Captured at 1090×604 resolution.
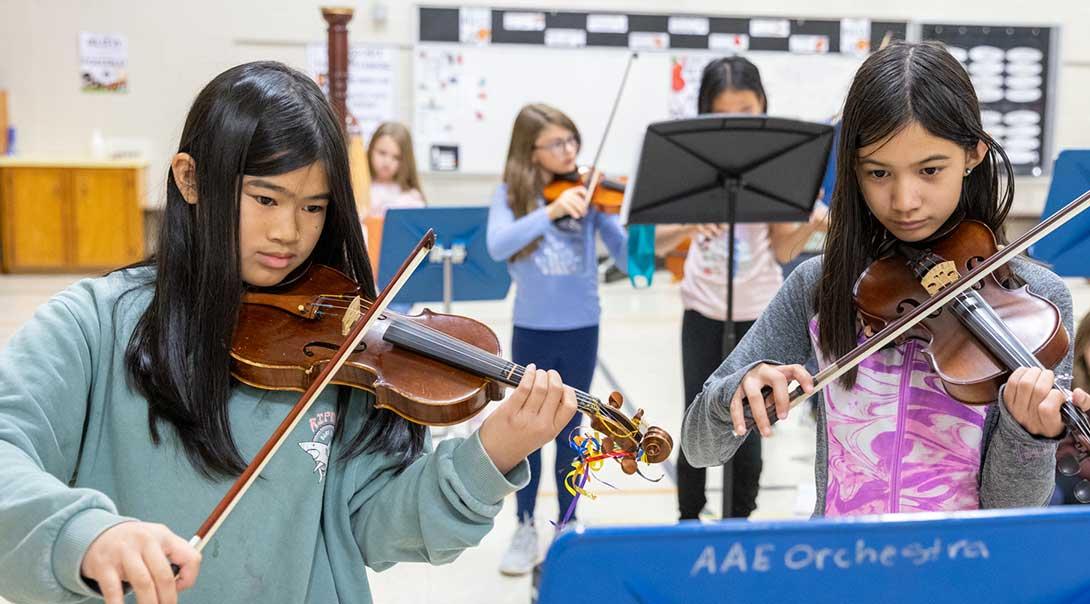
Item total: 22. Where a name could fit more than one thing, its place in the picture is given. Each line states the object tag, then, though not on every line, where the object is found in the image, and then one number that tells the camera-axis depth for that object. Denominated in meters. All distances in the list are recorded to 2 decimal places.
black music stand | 2.71
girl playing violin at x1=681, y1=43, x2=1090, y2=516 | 1.36
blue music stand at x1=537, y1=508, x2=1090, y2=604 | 0.76
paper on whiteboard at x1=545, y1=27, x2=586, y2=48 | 8.19
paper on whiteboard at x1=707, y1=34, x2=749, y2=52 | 8.36
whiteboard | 8.12
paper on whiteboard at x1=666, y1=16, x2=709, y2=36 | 8.32
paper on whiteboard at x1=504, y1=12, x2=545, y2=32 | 8.08
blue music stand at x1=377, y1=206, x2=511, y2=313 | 3.51
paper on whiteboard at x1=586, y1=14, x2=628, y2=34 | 8.24
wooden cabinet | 7.84
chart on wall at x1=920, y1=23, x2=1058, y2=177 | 8.48
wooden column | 4.27
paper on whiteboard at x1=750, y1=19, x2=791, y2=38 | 8.37
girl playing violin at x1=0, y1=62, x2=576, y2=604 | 1.22
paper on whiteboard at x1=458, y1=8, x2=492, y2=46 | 8.03
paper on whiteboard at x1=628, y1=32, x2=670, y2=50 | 8.30
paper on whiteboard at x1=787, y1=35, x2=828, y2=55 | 8.38
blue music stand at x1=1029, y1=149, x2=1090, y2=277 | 2.61
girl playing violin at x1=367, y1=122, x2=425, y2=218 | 4.93
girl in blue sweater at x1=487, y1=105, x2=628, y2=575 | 3.19
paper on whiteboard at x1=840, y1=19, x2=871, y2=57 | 8.43
